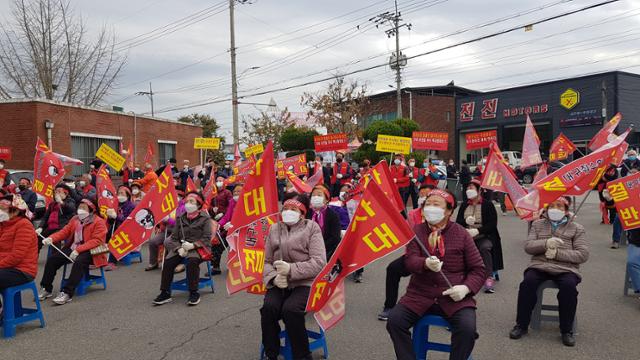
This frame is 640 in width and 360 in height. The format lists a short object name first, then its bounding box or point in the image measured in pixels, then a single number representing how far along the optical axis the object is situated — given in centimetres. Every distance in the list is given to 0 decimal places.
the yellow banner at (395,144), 1420
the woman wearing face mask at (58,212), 864
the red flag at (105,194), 908
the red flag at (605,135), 974
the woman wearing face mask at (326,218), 624
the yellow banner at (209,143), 1817
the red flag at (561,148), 1291
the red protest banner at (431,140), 1599
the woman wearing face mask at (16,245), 548
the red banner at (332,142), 1703
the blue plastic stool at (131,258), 950
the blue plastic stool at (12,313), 535
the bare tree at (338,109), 3781
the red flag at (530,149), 1031
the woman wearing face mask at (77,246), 674
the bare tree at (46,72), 2396
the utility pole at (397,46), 3105
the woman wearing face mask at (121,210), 962
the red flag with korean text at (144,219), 705
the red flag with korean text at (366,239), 391
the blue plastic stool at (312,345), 452
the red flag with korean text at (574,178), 548
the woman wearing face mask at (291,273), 436
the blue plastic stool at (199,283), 695
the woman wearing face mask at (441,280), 383
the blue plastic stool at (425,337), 397
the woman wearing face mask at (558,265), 491
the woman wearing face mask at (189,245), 659
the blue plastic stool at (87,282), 716
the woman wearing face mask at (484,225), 680
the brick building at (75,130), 1973
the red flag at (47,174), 1016
